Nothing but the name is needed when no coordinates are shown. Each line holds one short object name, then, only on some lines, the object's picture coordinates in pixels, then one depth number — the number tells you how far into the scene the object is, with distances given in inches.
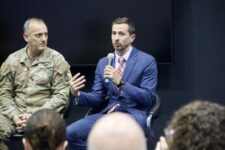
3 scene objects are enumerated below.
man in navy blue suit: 205.7
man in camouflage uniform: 215.0
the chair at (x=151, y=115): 199.2
